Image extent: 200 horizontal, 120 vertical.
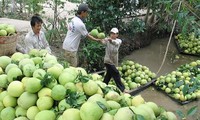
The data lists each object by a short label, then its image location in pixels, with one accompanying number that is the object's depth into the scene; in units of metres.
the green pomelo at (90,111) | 1.64
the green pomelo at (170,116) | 1.79
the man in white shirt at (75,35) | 4.66
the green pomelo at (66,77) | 1.98
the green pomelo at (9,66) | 2.24
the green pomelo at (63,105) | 1.80
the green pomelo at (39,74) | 1.99
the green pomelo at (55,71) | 2.06
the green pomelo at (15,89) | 2.00
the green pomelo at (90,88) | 1.93
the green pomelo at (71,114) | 1.69
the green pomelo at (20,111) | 1.95
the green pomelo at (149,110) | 1.68
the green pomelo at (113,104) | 1.79
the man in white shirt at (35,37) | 3.77
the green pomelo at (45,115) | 1.77
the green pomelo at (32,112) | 1.86
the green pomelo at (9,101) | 2.02
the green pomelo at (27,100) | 1.92
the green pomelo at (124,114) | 1.60
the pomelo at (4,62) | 2.36
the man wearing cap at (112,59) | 4.79
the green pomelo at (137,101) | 1.88
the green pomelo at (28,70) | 2.09
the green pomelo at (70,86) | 1.91
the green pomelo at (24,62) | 2.21
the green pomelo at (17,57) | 2.42
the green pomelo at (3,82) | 2.16
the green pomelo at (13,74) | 2.12
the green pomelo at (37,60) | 2.34
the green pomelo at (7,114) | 1.96
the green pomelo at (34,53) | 2.51
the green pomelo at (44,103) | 1.86
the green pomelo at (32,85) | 1.91
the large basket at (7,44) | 4.30
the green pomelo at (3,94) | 2.10
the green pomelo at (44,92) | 1.91
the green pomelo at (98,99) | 1.76
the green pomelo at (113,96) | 1.89
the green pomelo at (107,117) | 1.65
